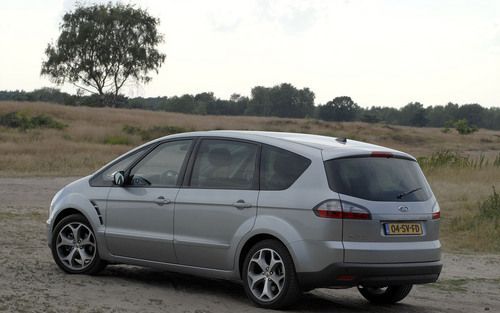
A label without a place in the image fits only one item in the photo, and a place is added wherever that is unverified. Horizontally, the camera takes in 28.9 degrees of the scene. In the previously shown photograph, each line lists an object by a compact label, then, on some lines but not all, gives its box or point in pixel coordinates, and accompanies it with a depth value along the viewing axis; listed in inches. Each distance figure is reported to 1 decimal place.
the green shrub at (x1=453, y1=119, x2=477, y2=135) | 3378.4
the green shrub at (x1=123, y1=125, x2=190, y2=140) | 2081.3
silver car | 322.0
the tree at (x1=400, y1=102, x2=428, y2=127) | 5743.1
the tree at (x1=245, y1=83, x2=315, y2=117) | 5339.6
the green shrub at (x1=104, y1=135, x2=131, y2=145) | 1864.1
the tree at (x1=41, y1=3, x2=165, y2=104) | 3599.9
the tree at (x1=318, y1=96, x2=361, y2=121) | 4994.6
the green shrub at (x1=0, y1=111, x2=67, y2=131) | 1914.4
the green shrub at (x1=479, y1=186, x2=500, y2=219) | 696.8
